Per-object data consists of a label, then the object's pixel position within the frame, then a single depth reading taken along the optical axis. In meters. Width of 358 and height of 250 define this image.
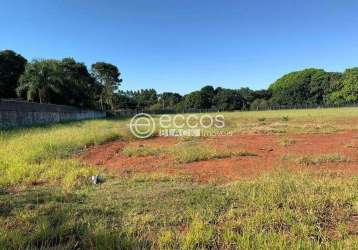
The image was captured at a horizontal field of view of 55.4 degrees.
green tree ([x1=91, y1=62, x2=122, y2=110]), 67.69
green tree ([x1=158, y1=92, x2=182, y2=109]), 101.62
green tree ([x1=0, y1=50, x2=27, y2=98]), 45.35
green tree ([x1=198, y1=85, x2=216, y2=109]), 89.82
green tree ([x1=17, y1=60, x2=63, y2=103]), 37.72
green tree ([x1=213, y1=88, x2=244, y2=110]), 86.31
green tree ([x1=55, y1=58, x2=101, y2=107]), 43.15
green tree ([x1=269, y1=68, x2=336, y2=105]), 88.00
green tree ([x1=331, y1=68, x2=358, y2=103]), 75.81
